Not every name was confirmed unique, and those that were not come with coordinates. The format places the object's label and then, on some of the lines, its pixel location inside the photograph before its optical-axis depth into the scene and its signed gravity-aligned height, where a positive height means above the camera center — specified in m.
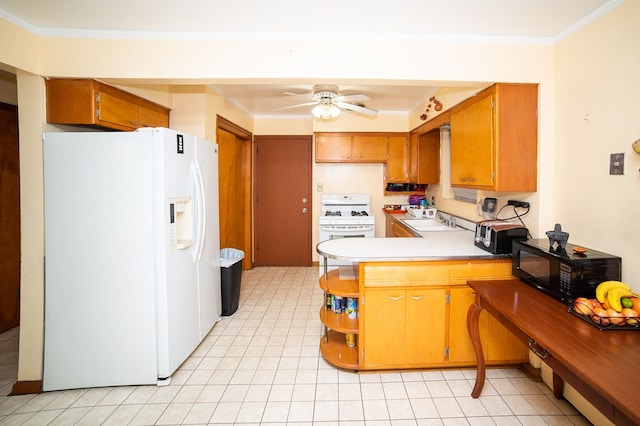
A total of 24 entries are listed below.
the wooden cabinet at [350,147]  4.47 +0.83
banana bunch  1.38 -0.40
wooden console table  0.99 -0.56
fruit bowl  1.33 -0.50
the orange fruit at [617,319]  1.33 -0.49
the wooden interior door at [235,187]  3.68 +0.24
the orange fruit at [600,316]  1.33 -0.49
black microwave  1.54 -0.34
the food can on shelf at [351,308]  2.29 -0.77
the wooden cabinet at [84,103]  2.07 +0.69
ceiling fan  3.20 +1.11
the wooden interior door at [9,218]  2.79 -0.12
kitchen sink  3.24 -0.24
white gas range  4.22 -0.31
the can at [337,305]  2.38 -0.77
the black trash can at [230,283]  3.10 -0.80
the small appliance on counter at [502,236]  2.10 -0.22
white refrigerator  1.98 -0.34
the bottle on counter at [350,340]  2.36 -1.04
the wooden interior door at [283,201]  4.91 +0.06
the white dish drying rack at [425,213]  3.92 -0.11
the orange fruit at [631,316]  1.33 -0.48
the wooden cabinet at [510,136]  2.12 +0.47
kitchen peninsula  2.11 -0.73
